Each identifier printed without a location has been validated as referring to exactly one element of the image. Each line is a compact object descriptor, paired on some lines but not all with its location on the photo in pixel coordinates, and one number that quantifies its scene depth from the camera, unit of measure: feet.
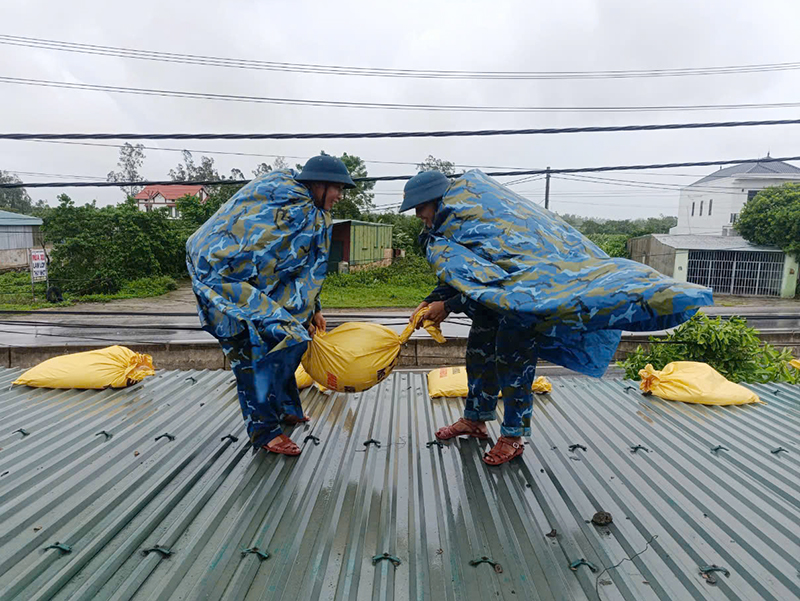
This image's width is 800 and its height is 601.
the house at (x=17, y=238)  67.62
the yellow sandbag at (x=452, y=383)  12.36
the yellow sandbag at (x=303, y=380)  12.99
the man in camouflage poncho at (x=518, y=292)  7.00
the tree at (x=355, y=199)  71.97
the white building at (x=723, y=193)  87.77
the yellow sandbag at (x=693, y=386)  12.12
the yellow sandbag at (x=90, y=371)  12.73
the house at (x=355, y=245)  60.64
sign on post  45.80
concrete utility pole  36.40
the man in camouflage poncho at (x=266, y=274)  8.00
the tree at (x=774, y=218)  58.70
